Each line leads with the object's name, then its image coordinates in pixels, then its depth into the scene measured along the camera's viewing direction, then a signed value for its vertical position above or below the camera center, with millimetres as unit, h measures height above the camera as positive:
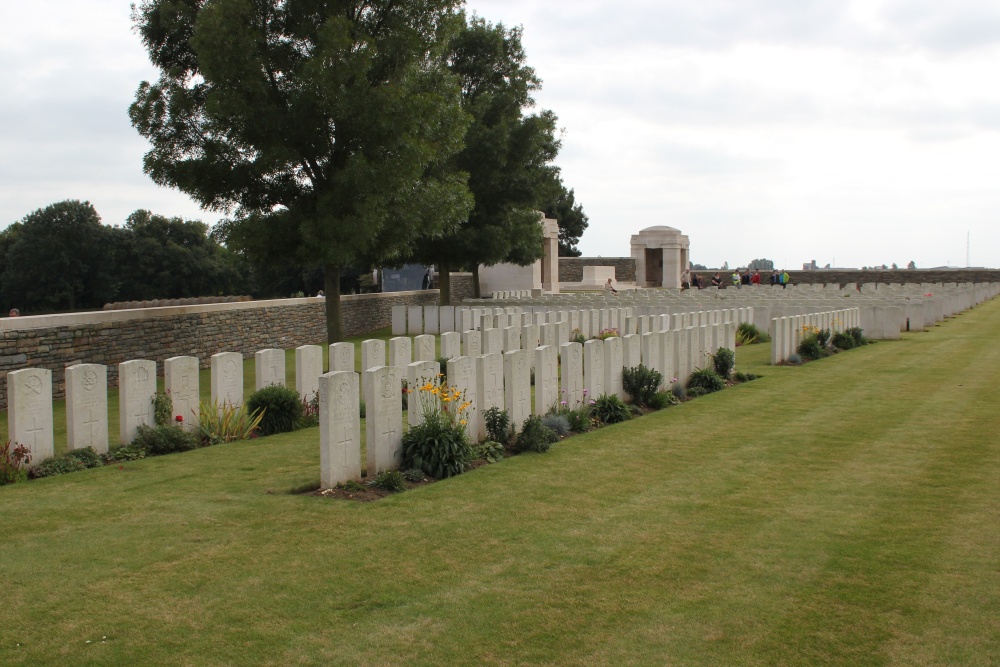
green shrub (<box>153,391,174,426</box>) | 8875 -1108
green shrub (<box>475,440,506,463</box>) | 7914 -1394
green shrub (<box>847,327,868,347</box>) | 18594 -922
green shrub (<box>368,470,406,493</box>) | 6759 -1411
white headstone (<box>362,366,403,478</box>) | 6984 -956
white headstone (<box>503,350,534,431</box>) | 8633 -877
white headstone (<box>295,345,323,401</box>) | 10188 -820
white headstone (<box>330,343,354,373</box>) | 10180 -677
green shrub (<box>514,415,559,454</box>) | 8273 -1329
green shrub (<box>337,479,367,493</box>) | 6699 -1422
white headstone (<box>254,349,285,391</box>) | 10273 -807
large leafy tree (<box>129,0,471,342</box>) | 15680 +3292
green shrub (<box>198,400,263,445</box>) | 9148 -1293
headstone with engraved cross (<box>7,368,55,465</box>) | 7488 -927
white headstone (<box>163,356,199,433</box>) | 9078 -903
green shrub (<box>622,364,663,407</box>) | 10891 -1089
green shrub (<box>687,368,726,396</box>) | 12438 -1234
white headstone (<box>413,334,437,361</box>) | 11070 -638
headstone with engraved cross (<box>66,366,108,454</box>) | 8070 -971
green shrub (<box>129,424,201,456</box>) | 8531 -1349
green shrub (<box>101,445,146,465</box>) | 8203 -1435
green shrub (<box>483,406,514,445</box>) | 8344 -1212
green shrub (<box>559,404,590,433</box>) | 9336 -1320
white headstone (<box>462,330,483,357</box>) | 12047 -638
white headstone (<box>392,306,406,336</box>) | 24906 -635
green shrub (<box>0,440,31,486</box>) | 7340 -1349
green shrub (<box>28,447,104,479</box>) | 7552 -1411
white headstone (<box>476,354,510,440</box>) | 8266 -818
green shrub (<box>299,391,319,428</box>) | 10077 -1301
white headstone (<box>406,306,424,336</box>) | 24719 -623
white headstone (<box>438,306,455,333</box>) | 23891 -571
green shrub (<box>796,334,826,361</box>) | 16266 -1042
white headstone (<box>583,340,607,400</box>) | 10156 -842
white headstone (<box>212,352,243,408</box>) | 9453 -857
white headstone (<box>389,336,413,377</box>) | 10170 -642
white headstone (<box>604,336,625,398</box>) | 10562 -846
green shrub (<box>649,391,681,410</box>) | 10945 -1319
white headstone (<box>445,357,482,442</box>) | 7938 -800
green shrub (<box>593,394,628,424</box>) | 9992 -1315
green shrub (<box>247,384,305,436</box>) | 9727 -1198
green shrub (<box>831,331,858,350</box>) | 18000 -1003
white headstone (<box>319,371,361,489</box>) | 6605 -977
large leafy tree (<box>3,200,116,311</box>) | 43906 +2060
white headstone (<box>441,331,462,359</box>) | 11722 -615
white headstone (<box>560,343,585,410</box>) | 9812 -886
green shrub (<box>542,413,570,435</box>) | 8938 -1291
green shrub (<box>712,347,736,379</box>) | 13398 -1036
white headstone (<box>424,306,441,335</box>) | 24188 -627
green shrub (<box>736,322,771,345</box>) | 19797 -936
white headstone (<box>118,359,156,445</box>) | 8641 -941
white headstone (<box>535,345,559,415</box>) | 9242 -872
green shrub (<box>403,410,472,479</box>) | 7199 -1239
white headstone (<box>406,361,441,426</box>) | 7641 -807
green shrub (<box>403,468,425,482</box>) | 7016 -1405
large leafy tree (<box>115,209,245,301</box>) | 48219 +2171
